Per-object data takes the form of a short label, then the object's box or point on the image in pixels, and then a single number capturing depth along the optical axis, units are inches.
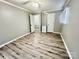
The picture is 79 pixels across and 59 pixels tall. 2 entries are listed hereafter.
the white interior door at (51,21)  154.8
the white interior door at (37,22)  182.9
